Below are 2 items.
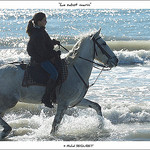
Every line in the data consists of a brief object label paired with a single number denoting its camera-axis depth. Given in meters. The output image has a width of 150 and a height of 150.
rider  14.13
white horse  14.56
